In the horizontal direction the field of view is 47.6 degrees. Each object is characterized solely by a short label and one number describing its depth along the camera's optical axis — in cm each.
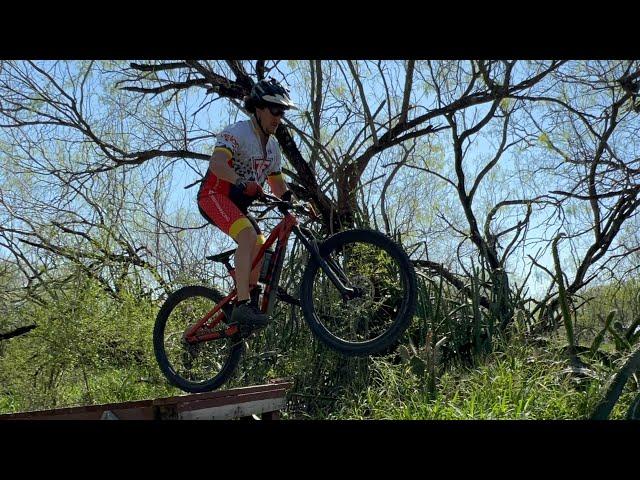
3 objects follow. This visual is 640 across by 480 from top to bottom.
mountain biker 464
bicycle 439
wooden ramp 430
